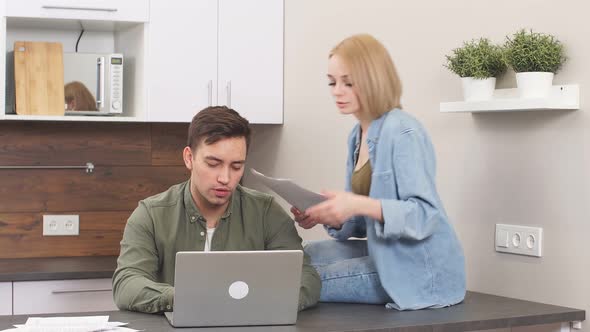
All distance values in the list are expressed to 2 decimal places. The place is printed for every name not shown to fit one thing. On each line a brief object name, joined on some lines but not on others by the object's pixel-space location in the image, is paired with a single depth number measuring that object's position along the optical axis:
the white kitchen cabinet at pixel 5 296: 3.22
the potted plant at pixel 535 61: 2.38
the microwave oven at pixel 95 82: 3.62
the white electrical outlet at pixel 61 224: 3.79
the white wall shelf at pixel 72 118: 3.46
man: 2.38
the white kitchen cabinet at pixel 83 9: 3.40
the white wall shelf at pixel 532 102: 2.37
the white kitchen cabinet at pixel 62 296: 3.27
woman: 2.28
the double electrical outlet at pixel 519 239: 2.51
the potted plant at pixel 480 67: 2.54
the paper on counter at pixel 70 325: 1.91
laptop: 1.99
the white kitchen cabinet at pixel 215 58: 3.58
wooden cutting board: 3.48
